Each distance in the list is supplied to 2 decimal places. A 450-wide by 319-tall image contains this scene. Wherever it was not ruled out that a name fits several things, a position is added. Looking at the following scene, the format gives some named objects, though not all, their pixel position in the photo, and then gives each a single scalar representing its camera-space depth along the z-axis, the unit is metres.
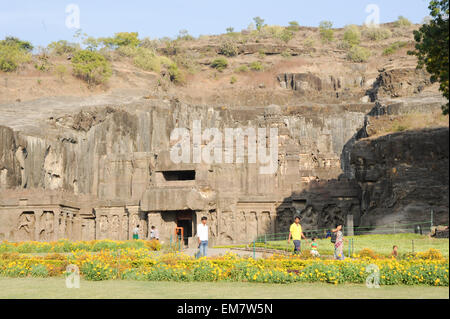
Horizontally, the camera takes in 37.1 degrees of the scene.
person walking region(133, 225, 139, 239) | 38.50
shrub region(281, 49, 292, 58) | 123.75
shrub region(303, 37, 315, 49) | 129.44
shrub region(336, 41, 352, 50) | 128.25
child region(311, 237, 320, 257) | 22.76
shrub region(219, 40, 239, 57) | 125.75
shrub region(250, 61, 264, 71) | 117.81
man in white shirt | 23.25
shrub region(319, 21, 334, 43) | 139.00
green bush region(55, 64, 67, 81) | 93.30
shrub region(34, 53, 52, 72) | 95.78
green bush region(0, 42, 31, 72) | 92.66
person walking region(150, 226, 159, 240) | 35.81
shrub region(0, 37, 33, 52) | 110.38
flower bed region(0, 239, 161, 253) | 30.84
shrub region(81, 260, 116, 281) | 18.97
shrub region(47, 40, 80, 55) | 109.56
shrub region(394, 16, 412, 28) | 145.75
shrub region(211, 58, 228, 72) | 118.31
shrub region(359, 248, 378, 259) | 21.95
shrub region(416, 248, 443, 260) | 19.92
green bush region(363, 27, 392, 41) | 135.62
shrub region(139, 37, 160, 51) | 125.00
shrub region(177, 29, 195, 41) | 142.32
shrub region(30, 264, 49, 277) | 20.25
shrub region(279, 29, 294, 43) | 135.75
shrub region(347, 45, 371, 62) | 118.62
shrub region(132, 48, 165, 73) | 103.44
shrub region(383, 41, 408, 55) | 118.19
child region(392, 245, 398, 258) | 21.89
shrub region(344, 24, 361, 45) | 133.62
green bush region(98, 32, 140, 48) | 121.06
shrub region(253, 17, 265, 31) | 157.91
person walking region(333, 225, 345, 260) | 21.62
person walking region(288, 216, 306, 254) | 23.31
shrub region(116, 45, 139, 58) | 108.38
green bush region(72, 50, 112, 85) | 92.62
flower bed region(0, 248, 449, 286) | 16.72
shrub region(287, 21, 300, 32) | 149.25
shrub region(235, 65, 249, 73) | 117.44
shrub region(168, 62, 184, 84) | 105.88
